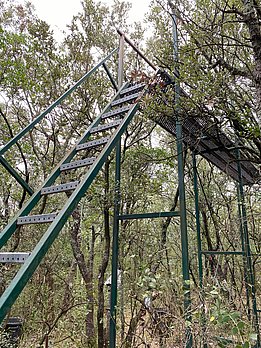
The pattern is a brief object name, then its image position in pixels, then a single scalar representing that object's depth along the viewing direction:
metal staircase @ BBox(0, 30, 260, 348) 1.36
